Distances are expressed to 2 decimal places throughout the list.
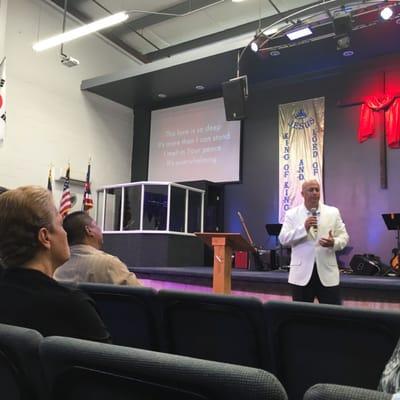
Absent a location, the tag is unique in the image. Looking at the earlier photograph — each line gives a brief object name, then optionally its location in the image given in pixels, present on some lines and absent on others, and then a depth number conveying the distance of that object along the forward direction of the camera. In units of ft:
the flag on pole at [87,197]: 26.30
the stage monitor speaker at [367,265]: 20.35
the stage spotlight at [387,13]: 17.57
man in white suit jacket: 10.48
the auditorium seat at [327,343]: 4.37
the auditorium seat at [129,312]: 5.53
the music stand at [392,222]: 20.26
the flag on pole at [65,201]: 25.36
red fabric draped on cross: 22.60
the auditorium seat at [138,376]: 2.15
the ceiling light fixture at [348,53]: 22.69
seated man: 6.99
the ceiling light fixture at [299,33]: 19.83
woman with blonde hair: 3.66
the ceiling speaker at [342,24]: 18.39
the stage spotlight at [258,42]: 20.72
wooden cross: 22.93
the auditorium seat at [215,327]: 4.97
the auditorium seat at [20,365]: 2.75
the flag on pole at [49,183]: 26.02
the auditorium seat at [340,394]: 1.99
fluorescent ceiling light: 19.38
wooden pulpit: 11.41
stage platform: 13.61
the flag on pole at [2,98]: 22.00
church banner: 24.93
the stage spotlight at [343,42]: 19.28
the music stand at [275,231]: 23.18
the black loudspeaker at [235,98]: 20.03
